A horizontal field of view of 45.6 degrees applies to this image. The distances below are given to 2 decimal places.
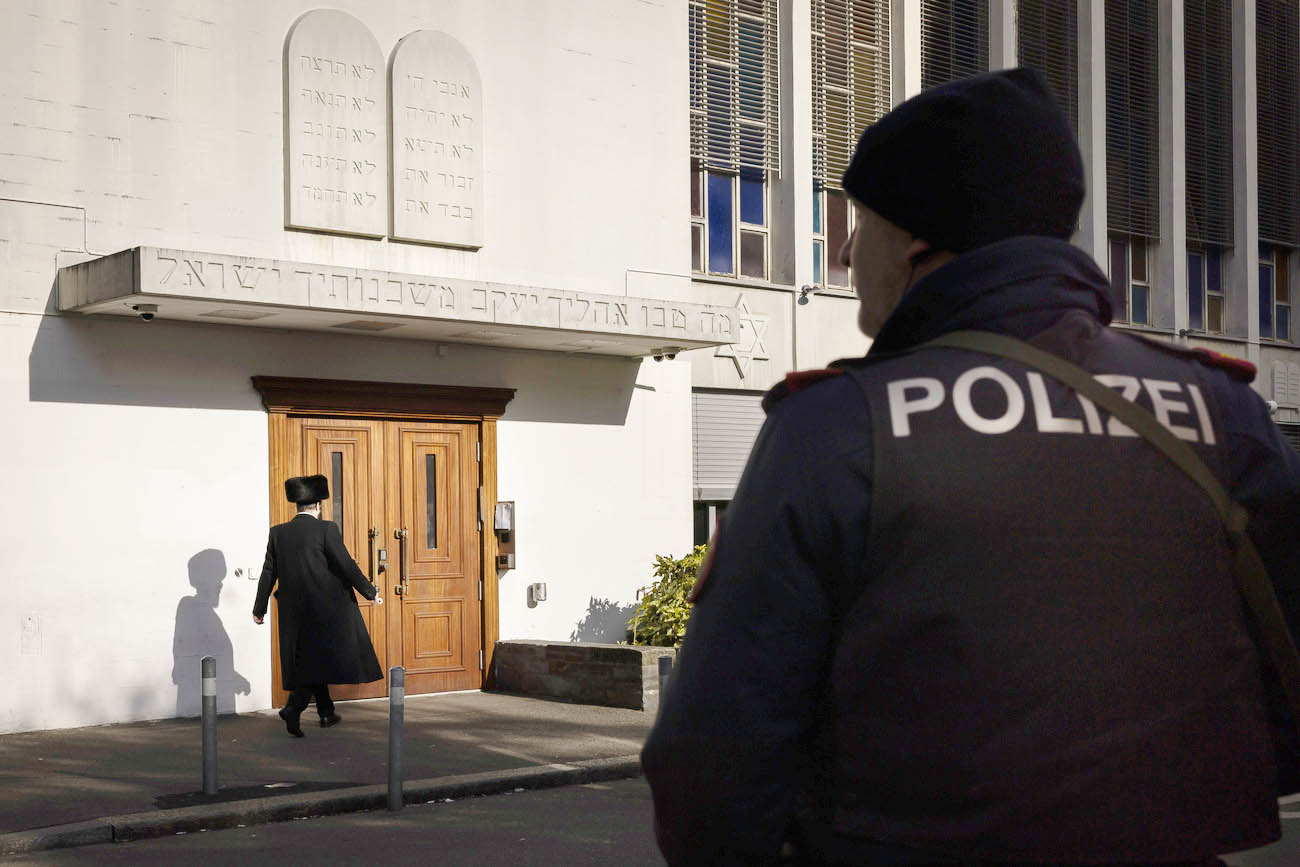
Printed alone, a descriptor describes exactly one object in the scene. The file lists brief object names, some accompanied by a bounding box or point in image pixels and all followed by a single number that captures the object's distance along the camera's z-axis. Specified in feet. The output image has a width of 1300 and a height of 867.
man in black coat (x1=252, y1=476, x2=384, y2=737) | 38.75
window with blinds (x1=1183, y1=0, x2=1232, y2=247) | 76.89
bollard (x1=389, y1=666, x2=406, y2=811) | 28.45
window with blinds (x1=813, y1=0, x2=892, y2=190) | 62.13
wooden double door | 45.68
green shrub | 46.16
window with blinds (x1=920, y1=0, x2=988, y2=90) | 66.28
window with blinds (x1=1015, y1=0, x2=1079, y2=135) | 70.44
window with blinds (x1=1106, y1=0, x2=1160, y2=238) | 73.41
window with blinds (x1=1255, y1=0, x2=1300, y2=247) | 79.92
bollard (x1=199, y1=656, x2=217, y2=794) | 29.01
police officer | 4.84
